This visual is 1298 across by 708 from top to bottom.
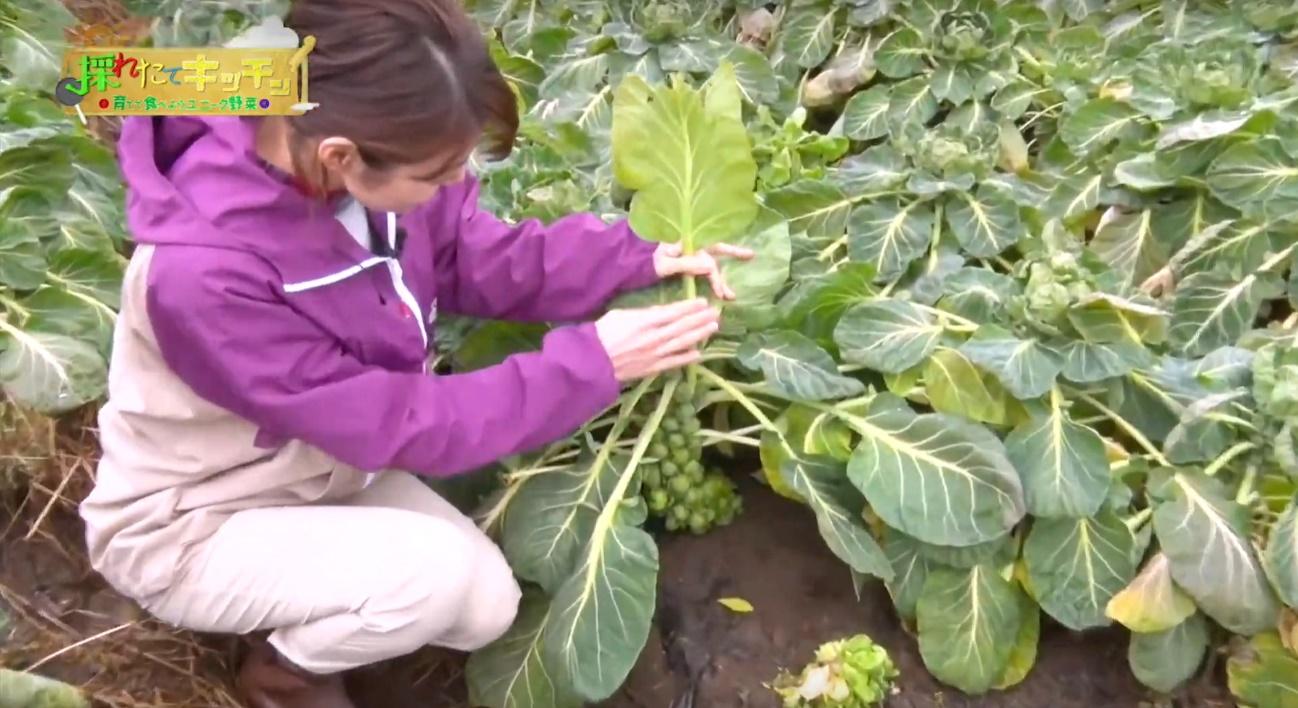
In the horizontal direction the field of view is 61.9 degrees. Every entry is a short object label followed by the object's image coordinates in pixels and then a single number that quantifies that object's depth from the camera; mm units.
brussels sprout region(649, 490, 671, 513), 1768
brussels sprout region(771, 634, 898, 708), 1550
